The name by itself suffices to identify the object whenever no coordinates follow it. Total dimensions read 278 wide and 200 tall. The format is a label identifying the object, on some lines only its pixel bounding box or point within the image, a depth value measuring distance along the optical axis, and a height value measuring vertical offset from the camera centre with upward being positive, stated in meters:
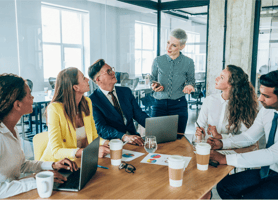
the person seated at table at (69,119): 1.81 -0.41
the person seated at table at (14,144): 1.23 -0.43
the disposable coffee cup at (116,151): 1.52 -0.51
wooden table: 1.19 -0.60
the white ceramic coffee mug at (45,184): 1.14 -0.53
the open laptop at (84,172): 1.23 -0.55
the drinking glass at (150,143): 1.64 -0.50
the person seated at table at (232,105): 2.30 -0.36
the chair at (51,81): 4.89 -0.30
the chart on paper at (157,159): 1.61 -0.60
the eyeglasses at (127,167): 1.46 -0.59
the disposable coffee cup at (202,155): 1.45 -0.51
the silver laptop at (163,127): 1.89 -0.47
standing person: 2.99 -0.16
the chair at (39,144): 1.89 -0.58
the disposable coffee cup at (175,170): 1.24 -0.51
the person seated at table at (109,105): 2.29 -0.37
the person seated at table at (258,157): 1.63 -0.58
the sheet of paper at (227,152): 1.79 -0.61
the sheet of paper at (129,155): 1.68 -0.60
